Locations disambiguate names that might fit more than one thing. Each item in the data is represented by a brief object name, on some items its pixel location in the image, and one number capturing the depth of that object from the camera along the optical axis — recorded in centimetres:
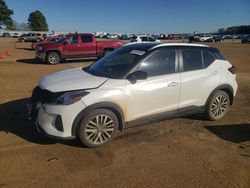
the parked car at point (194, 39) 4196
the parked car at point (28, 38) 3697
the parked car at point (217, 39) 4403
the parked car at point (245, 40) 3775
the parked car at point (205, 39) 4138
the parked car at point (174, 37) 5284
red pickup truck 1176
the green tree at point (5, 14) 6500
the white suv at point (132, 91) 298
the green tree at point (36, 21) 8453
